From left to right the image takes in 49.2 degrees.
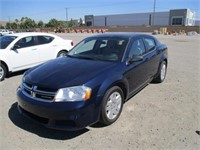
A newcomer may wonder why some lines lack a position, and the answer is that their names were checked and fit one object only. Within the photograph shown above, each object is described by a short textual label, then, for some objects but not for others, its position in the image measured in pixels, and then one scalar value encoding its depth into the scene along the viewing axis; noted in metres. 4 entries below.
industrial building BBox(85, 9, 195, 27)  75.38
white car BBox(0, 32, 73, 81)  7.17
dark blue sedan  3.40
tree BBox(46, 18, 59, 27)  95.38
